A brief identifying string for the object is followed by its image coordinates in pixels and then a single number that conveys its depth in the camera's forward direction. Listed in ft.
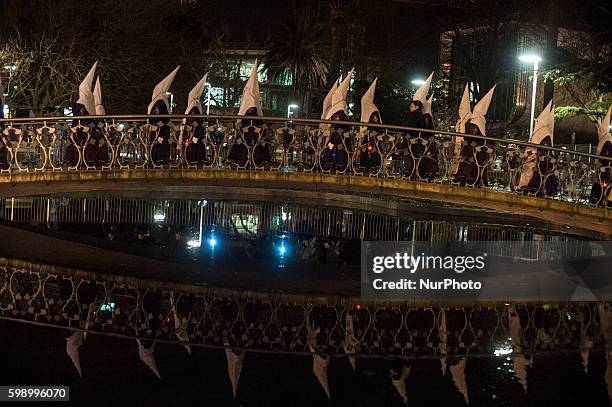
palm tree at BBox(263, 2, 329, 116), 170.19
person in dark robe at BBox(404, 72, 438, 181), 60.95
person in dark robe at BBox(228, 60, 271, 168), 62.49
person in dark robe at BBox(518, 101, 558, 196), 59.39
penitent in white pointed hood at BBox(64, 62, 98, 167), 61.72
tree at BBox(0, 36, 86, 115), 108.88
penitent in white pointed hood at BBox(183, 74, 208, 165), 63.36
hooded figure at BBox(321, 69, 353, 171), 62.59
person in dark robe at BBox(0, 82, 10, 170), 61.52
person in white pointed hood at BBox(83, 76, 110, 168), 62.23
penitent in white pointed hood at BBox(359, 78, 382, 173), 62.95
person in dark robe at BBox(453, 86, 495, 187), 59.88
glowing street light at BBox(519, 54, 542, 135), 95.71
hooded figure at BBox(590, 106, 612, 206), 58.39
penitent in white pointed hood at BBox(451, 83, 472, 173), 70.64
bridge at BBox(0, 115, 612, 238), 59.36
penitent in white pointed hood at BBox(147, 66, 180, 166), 62.85
